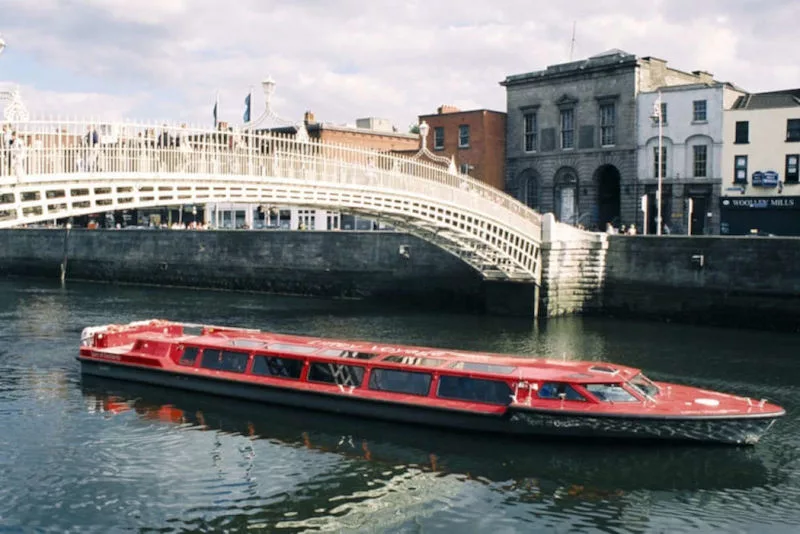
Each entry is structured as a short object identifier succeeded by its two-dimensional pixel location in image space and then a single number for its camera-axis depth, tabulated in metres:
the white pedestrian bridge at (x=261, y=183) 20.78
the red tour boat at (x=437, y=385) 18.75
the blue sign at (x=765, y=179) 45.12
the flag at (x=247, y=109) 29.38
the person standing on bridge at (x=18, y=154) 19.59
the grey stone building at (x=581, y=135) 49.88
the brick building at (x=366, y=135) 59.15
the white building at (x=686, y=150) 47.12
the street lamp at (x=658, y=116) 43.22
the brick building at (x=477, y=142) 55.16
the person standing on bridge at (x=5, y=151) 19.67
